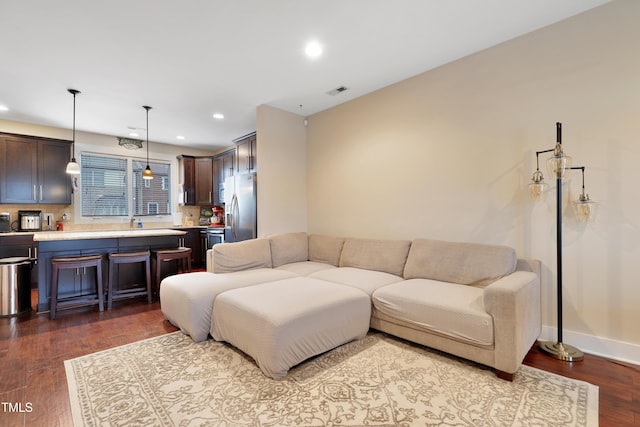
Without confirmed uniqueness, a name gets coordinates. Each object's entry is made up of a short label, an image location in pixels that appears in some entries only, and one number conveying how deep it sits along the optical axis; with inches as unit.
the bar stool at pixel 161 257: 160.4
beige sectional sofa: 81.1
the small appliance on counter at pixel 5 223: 186.6
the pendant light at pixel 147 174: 186.1
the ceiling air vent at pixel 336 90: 148.2
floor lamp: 91.0
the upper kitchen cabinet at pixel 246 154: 195.5
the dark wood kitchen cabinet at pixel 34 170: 186.4
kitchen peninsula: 141.9
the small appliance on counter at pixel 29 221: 194.5
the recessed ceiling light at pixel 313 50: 109.2
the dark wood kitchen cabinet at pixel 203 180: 264.7
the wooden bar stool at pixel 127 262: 146.6
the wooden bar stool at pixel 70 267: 131.8
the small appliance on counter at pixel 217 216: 267.1
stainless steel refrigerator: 177.6
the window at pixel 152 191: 247.4
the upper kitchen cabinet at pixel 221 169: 239.8
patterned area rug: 65.6
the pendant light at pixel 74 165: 145.8
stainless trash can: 134.2
